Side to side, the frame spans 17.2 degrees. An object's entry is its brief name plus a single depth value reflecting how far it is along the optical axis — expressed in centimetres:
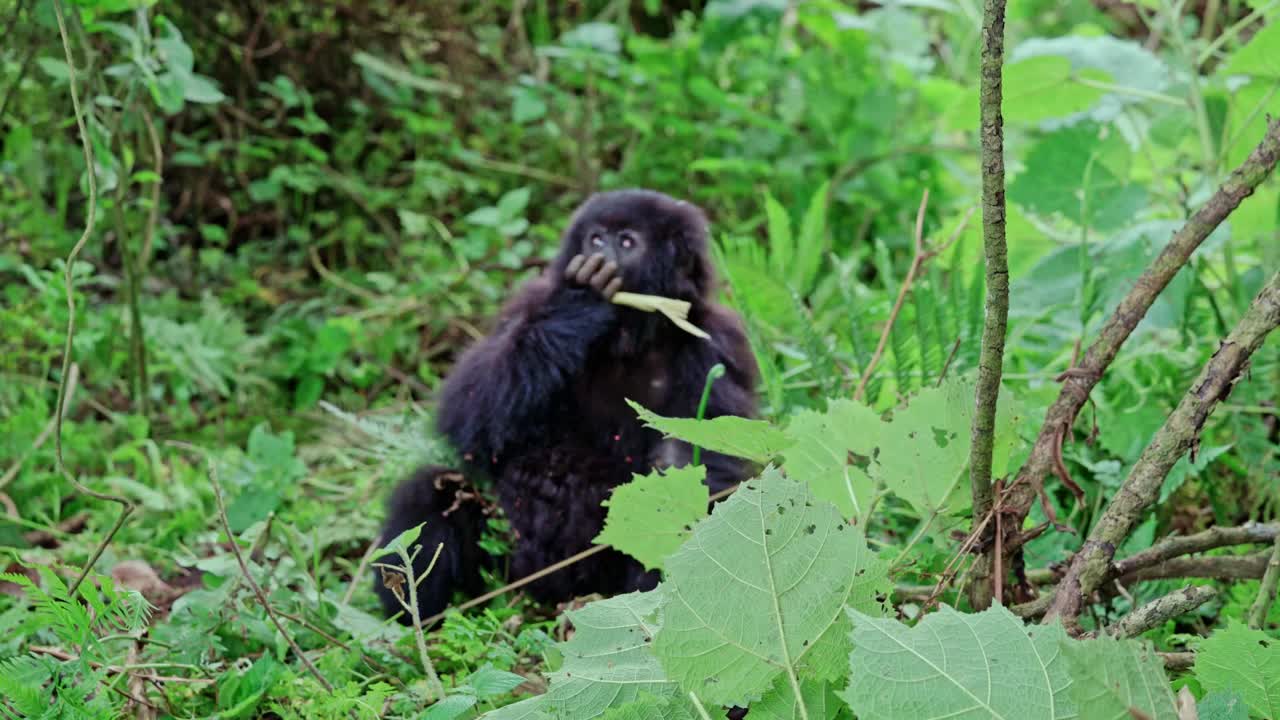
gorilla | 437
